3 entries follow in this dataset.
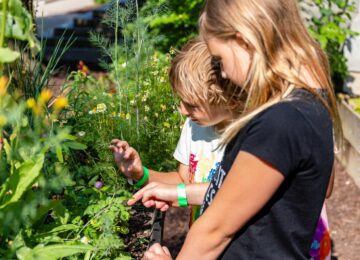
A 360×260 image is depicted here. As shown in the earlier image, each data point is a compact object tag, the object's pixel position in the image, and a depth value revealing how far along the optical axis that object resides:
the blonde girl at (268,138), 1.53
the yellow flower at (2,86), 1.71
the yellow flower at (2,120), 1.69
